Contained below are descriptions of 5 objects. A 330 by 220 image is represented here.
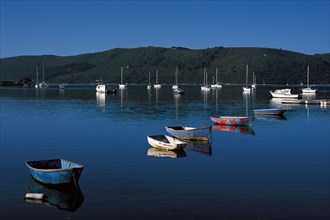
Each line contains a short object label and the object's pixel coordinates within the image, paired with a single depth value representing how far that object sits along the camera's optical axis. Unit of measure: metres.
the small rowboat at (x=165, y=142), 41.41
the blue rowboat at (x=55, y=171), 28.00
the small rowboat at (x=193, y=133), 47.69
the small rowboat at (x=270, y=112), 80.94
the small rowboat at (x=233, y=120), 62.47
